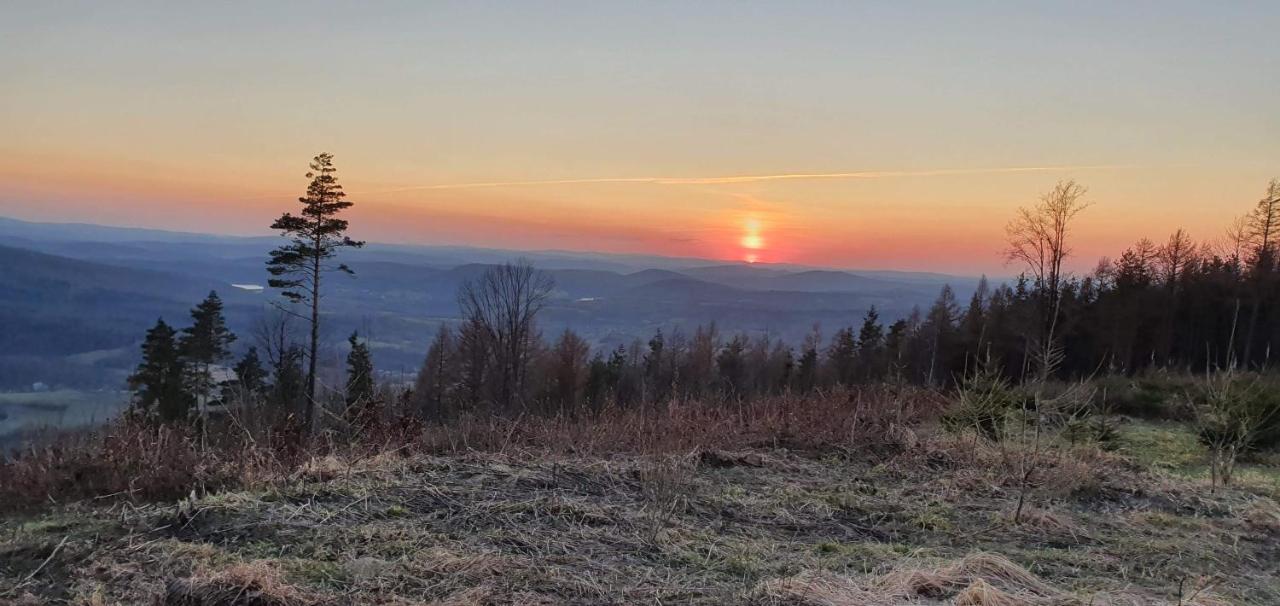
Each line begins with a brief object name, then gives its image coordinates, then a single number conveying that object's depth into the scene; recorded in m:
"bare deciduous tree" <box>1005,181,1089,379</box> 26.50
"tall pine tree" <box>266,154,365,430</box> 28.23
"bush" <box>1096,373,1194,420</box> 12.12
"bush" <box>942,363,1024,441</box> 8.17
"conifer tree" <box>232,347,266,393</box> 30.62
